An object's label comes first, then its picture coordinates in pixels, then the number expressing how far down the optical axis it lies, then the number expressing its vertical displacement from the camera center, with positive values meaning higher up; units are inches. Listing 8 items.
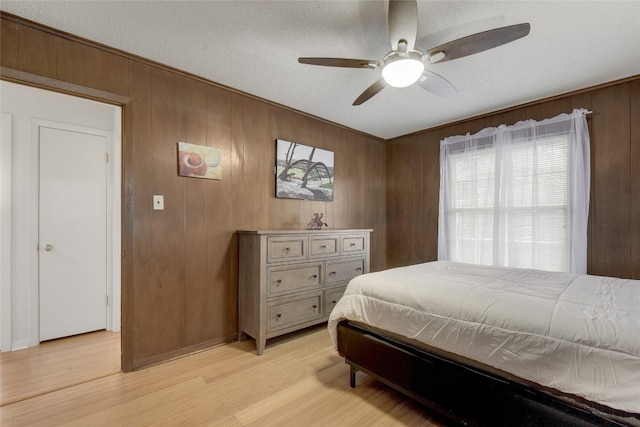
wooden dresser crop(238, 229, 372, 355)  95.7 -24.4
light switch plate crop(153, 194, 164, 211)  89.6 +3.5
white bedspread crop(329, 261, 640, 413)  40.8 -19.7
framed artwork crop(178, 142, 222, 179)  95.2 +18.3
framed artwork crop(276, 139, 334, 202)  122.7 +19.5
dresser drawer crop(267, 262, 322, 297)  97.8 -23.8
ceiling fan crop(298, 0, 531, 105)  56.8 +37.1
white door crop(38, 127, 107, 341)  106.3 -8.1
